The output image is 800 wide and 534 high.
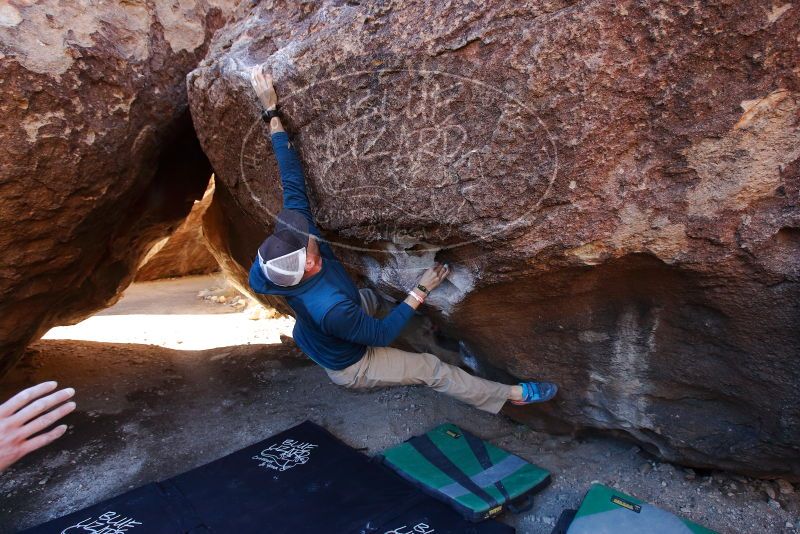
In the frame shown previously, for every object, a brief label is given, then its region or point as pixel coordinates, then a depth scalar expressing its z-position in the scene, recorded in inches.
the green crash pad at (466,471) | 95.5
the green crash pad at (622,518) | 83.9
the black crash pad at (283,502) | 94.4
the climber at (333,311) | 87.2
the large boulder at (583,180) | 65.9
